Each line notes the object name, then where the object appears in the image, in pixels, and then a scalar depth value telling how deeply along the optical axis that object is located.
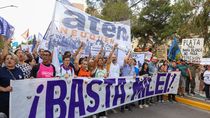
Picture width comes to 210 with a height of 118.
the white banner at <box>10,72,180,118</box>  2.72
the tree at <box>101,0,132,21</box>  14.29
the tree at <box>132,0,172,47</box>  16.08
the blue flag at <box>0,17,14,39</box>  4.51
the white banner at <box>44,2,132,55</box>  3.94
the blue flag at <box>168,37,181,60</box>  6.51
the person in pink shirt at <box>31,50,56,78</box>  2.98
